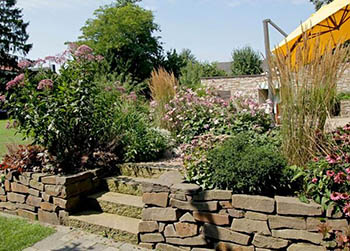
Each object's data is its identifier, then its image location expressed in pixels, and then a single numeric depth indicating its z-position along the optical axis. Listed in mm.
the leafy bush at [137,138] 3617
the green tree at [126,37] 20336
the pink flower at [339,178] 1917
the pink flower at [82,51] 3420
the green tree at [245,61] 18203
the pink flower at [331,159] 1993
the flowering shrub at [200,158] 2436
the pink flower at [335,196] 1884
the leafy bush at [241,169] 2176
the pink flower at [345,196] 1872
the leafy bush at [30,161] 3285
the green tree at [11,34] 20875
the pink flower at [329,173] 1969
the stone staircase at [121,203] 2670
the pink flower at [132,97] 4976
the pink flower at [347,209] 1840
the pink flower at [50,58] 3439
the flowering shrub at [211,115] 3641
